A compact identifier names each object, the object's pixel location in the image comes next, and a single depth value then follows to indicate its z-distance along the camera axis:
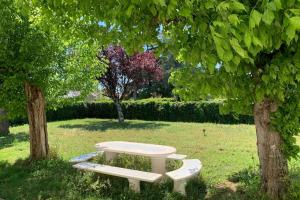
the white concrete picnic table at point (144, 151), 7.98
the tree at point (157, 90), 39.44
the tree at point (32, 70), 9.43
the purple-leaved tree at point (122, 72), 23.50
